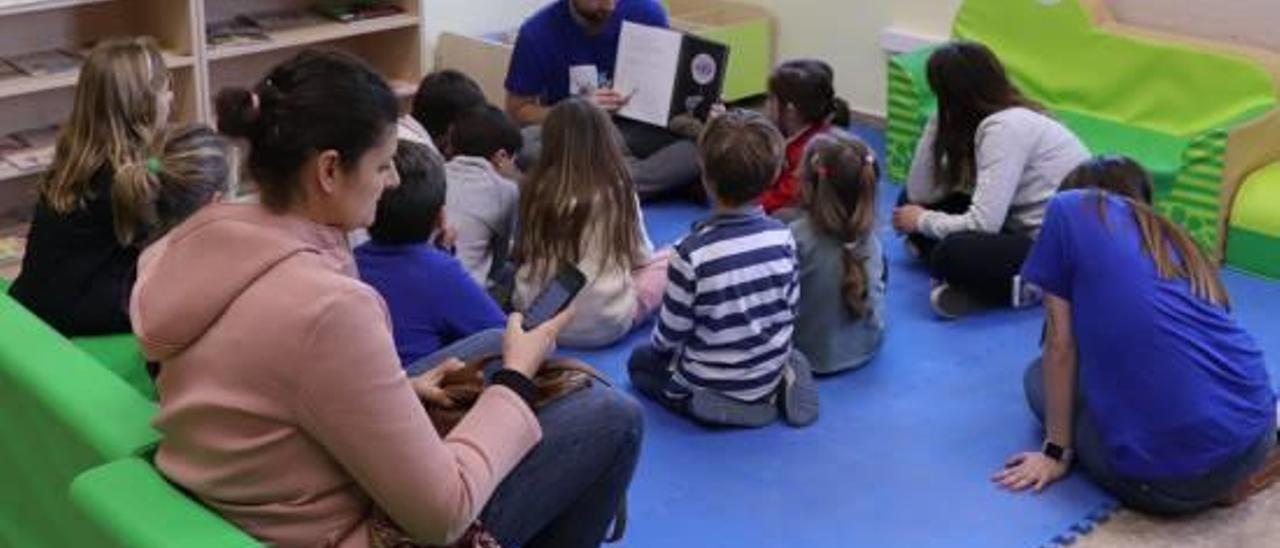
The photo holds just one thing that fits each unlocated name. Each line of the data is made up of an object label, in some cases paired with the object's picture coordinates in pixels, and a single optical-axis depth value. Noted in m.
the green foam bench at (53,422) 2.06
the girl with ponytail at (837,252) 3.58
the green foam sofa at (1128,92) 4.43
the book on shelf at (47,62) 4.57
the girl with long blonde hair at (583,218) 3.72
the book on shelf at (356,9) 5.30
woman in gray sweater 4.01
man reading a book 4.85
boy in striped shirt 3.31
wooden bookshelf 4.66
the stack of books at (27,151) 4.49
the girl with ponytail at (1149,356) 2.89
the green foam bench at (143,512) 1.79
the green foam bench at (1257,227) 4.31
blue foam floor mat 3.01
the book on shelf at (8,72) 4.50
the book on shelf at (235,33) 4.96
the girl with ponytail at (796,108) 4.28
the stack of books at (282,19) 5.02
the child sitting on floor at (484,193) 3.85
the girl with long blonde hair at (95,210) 3.11
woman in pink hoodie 1.76
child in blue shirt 2.96
